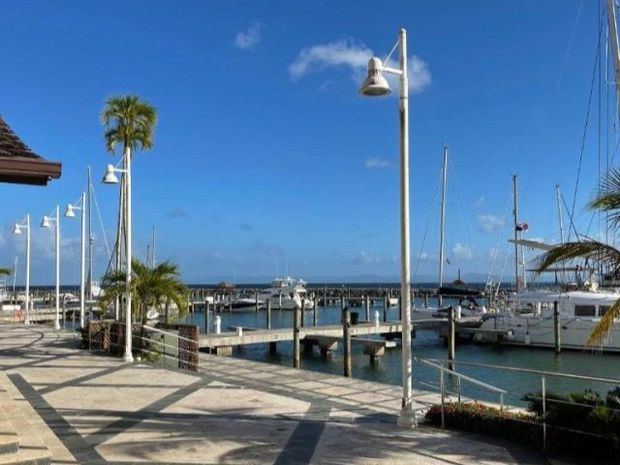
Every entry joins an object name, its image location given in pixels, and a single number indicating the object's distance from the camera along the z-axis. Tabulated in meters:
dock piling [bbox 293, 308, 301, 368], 31.19
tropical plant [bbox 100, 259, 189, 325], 20.02
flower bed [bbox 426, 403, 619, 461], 8.34
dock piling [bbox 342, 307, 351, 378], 28.77
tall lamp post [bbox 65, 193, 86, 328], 29.83
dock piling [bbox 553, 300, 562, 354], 39.91
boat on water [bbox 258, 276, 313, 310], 89.75
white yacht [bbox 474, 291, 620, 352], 40.06
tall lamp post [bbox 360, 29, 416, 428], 10.26
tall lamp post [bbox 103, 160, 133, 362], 18.14
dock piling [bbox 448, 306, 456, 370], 34.51
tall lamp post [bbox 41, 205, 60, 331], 31.39
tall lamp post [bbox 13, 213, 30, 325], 37.87
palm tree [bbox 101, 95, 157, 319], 19.95
